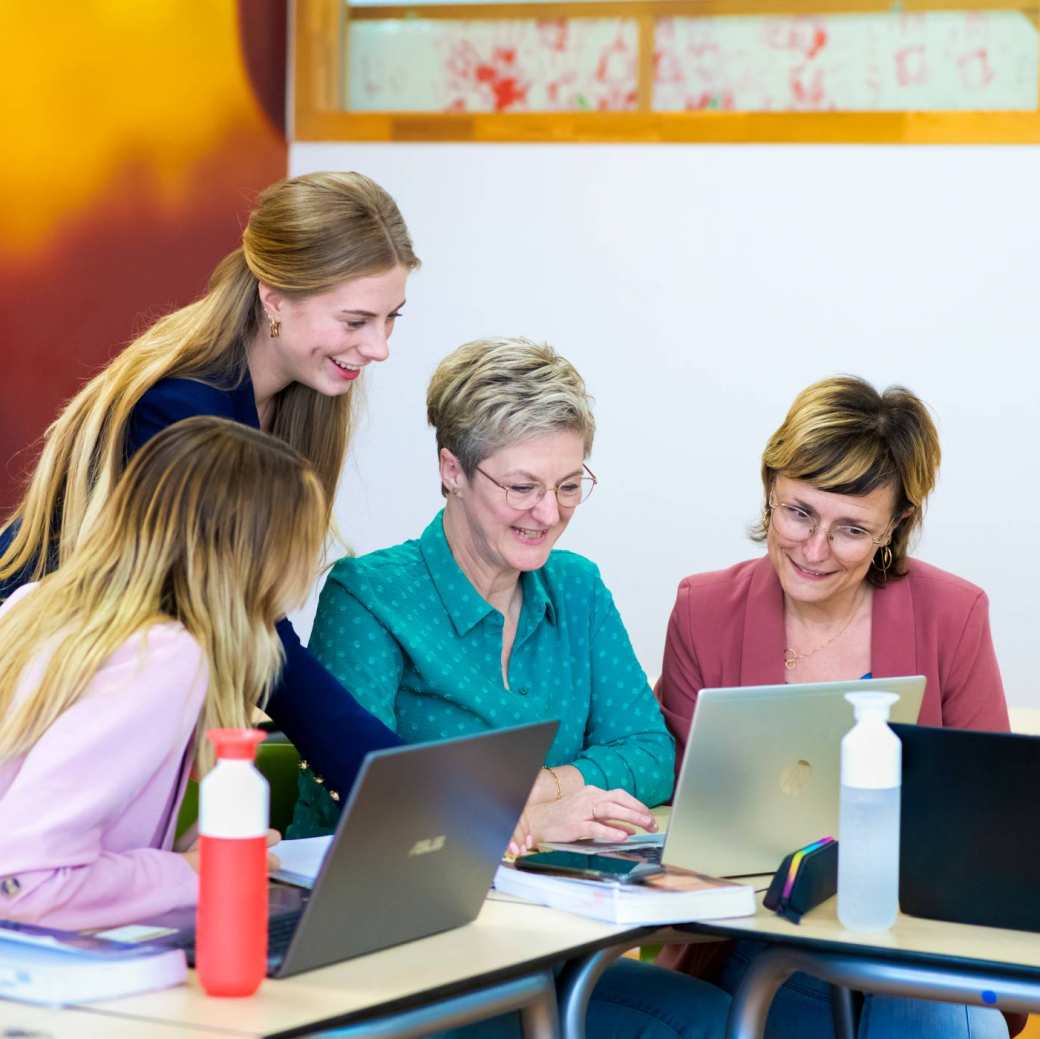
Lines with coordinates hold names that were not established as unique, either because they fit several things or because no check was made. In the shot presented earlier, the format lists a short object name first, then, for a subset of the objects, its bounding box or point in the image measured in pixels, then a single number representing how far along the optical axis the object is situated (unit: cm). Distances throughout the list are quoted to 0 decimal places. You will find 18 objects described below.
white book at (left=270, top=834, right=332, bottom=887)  358
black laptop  355
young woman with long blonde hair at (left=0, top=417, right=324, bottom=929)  332
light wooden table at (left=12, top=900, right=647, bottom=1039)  321
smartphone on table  363
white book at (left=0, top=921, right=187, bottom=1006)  322
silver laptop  366
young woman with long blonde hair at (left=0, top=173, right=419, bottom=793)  394
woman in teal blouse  397
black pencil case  361
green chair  414
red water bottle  320
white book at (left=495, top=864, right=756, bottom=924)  355
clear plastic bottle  355
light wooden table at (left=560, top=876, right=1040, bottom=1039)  350
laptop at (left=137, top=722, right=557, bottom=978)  329
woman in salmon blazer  421
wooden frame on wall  664
